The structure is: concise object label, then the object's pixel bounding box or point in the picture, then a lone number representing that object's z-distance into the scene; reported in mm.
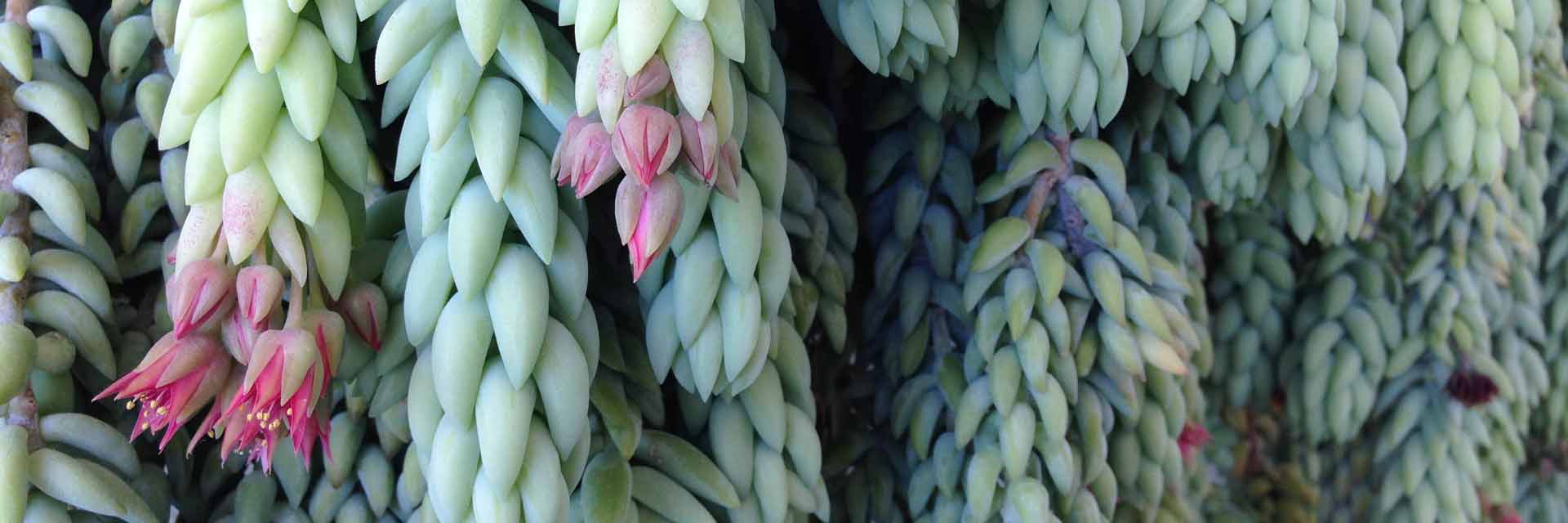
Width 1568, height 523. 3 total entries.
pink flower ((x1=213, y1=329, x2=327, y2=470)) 408
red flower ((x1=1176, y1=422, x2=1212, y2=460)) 711
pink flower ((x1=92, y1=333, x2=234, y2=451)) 412
